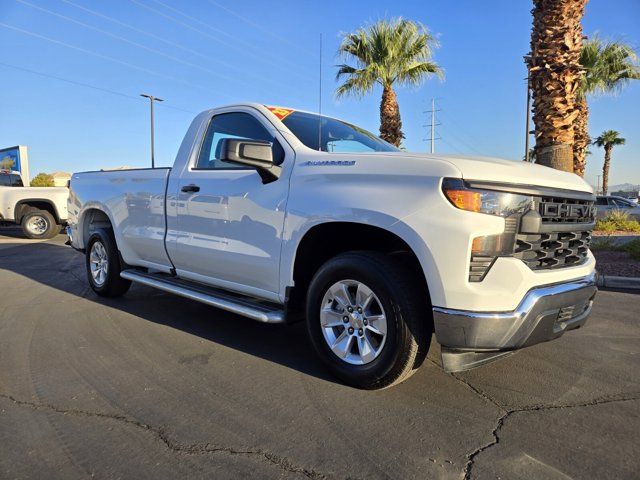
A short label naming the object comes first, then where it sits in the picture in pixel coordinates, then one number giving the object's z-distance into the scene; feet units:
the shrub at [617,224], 44.78
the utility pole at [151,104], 100.86
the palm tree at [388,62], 57.26
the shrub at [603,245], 31.01
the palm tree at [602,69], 57.62
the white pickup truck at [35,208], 43.24
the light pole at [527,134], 77.18
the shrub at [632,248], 27.49
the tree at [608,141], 166.03
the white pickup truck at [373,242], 8.74
